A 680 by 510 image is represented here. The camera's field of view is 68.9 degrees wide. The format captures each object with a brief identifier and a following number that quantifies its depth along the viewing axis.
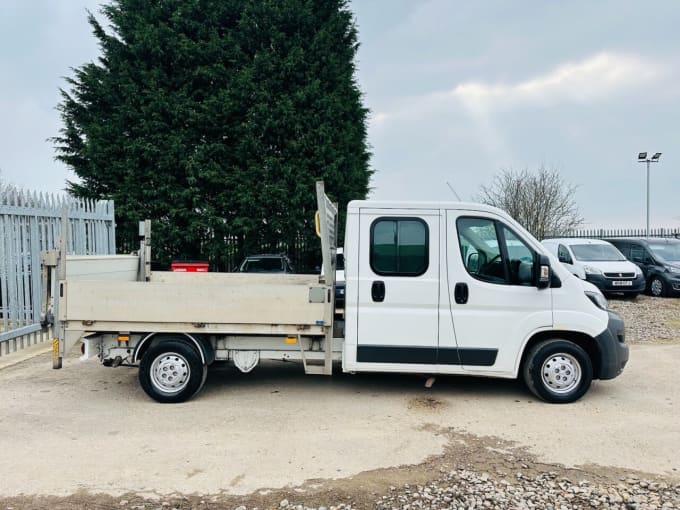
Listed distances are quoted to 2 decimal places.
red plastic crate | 9.99
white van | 13.95
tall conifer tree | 14.69
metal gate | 8.16
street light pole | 24.20
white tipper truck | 5.48
